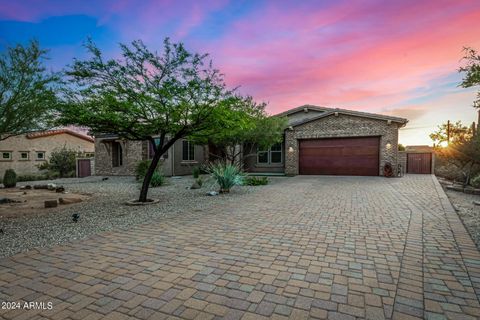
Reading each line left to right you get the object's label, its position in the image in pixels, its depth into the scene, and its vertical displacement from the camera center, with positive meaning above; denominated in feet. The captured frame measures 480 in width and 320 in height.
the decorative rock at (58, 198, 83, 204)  28.46 -5.27
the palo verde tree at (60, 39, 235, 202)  22.12 +6.27
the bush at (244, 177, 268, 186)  42.80 -4.55
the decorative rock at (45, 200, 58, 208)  26.22 -5.14
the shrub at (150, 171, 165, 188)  43.27 -4.37
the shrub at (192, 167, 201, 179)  55.52 -3.79
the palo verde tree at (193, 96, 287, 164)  43.05 +4.71
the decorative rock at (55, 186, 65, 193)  38.73 -5.34
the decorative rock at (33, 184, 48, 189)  43.46 -5.43
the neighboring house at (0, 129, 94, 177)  74.11 +2.17
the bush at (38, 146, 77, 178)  69.87 -2.16
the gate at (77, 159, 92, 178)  70.43 -3.36
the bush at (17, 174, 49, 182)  62.18 -5.52
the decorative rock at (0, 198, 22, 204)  29.50 -5.42
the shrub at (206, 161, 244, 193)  33.83 -2.89
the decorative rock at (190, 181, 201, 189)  39.02 -4.79
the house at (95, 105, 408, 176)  52.34 +1.62
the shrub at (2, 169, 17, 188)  45.78 -4.42
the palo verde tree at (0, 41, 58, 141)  22.11 +6.43
